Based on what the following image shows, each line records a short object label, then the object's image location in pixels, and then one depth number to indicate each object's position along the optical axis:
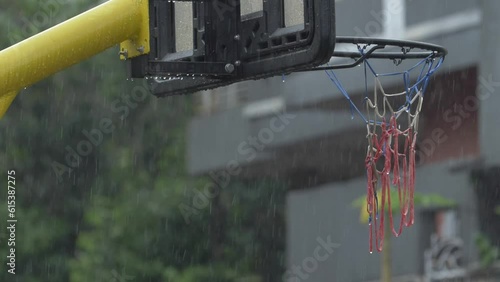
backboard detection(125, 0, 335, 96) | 11.47
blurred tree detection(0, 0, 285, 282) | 54.06
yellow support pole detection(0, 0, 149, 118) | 11.41
